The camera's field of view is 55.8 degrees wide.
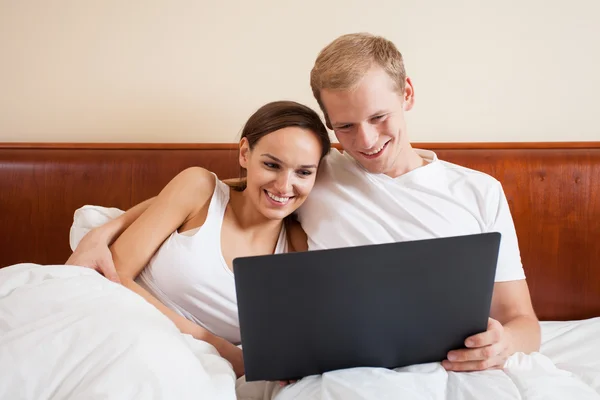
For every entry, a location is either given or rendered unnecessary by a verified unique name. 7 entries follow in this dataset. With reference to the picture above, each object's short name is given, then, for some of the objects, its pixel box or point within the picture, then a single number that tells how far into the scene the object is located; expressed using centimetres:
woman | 136
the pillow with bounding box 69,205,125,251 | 154
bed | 94
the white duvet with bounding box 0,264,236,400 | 90
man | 134
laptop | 98
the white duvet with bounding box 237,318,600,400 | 100
